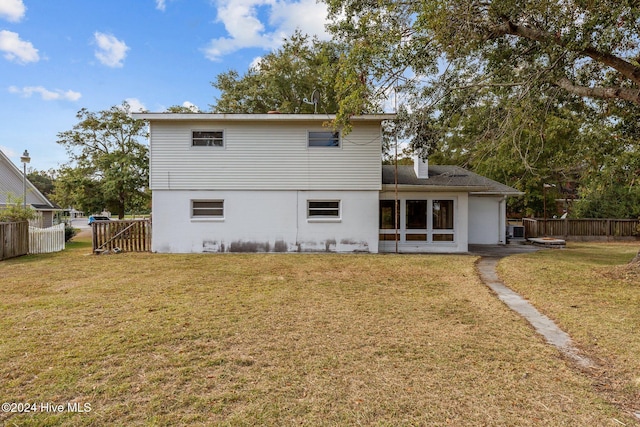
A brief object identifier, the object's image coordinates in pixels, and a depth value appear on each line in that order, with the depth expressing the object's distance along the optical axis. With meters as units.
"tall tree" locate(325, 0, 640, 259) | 6.99
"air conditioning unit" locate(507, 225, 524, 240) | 17.56
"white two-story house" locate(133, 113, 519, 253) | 12.47
